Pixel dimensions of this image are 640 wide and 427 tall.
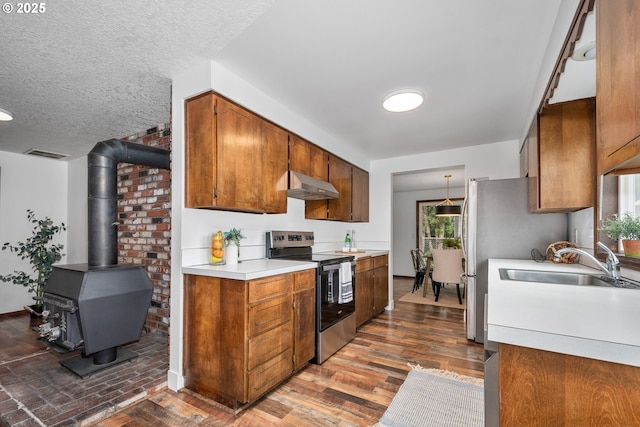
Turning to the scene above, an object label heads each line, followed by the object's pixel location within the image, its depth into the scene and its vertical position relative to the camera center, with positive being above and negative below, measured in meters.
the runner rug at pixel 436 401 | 1.88 -1.31
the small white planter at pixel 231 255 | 2.39 -0.33
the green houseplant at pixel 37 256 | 3.95 -0.56
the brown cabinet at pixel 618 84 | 0.82 +0.40
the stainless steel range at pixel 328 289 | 2.69 -0.74
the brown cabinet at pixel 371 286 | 3.55 -0.95
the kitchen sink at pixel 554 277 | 1.67 -0.39
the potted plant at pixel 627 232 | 1.48 -0.10
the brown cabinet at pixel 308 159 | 3.03 +0.60
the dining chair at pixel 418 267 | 6.07 -1.10
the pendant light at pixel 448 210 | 6.25 +0.07
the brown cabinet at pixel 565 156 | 2.07 +0.41
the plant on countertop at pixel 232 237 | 2.47 -0.19
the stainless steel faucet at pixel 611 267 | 1.49 -0.27
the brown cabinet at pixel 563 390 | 0.78 -0.49
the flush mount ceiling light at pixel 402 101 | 2.59 +1.01
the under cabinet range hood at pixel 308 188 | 2.88 +0.25
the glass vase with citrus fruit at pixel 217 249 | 2.34 -0.28
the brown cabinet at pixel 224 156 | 2.17 +0.44
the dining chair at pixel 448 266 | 4.91 -0.88
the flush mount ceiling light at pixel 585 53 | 1.51 +0.84
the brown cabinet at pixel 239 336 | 1.96 -0.86
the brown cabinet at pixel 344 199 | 3.74 +0.21
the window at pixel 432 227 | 7.52 -0.35
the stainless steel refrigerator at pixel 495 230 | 2.89 -0.17
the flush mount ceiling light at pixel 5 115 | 2.45 +0.83
